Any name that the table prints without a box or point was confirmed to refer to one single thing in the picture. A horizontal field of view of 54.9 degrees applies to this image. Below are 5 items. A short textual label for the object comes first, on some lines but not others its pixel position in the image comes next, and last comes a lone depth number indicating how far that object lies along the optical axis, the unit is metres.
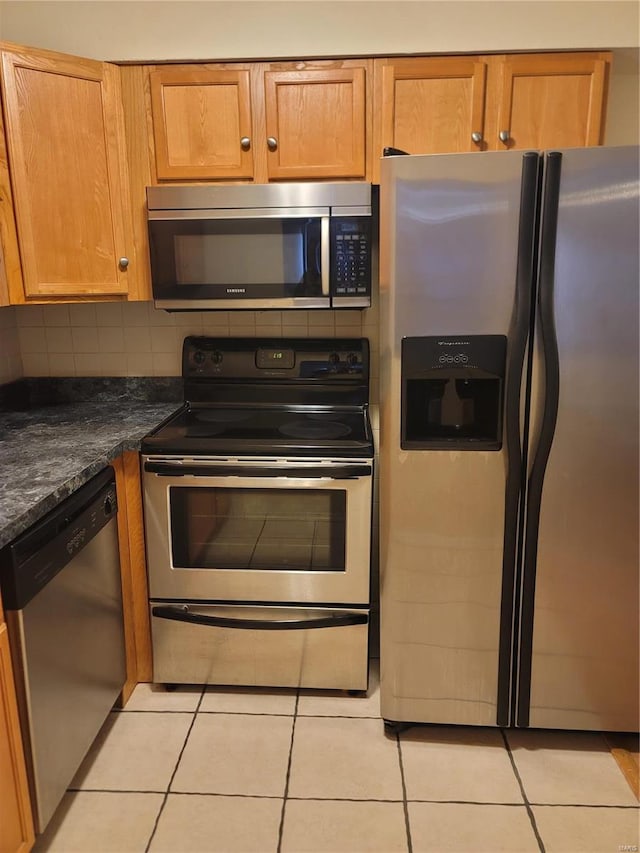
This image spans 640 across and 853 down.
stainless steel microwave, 2.10
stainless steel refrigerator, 1.62
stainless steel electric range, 2.02
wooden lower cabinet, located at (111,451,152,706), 2.04
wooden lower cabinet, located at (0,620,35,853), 1.40
